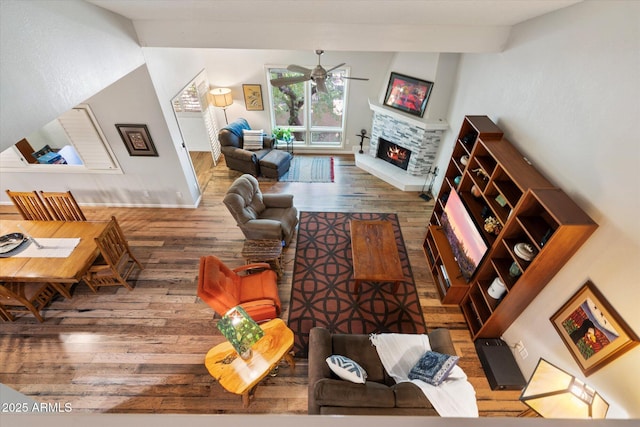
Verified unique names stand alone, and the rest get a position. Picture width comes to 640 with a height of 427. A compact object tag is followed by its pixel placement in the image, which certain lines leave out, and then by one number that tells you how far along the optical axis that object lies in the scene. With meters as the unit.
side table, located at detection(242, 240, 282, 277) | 3.55
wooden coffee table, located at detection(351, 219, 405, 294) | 3.45
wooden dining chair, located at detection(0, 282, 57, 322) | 3.02
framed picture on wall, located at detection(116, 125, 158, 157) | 4.04
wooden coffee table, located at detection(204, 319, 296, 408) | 2.46
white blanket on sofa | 2.24
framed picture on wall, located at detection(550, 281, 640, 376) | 1.88
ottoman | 5.60
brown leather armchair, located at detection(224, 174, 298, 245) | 3.86
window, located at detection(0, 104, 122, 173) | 4.01
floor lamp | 5.72
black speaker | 2.78
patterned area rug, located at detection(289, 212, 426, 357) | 3.39
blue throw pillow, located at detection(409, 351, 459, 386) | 2.31
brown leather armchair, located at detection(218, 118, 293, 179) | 5.59
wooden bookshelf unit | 2.18
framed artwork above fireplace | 4.69
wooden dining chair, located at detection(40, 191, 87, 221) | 3.54
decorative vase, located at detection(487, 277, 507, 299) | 2.77
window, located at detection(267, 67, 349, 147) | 5.89
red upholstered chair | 2.79
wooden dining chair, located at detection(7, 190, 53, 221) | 3.50
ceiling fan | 3.85
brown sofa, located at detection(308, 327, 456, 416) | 2.16
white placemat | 3.16
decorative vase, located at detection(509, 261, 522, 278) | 2.57
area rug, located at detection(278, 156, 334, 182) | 5.84
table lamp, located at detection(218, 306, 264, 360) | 2.38
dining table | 2.98
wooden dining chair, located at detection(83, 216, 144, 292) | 3.21
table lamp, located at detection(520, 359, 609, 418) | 1.84
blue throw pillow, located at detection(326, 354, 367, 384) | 2.31
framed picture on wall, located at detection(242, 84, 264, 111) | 5.96
